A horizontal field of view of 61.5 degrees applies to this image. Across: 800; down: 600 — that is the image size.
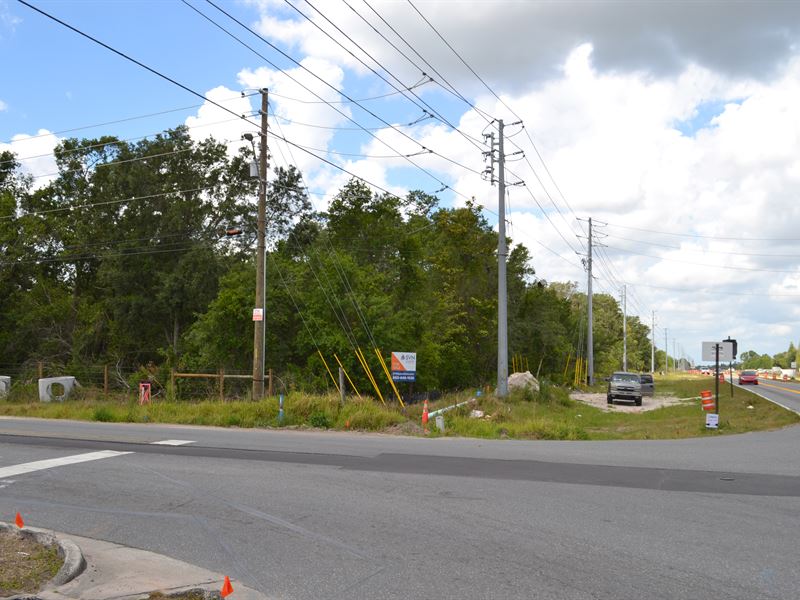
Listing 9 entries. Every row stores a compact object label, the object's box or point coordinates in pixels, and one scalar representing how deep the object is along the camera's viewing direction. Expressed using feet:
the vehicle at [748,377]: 218.79
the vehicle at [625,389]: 126.00
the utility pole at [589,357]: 167.12
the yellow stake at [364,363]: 90.18
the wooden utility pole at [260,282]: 76.02
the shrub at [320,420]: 65.46
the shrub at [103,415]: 72.13
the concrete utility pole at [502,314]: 90.12
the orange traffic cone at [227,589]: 17.77
